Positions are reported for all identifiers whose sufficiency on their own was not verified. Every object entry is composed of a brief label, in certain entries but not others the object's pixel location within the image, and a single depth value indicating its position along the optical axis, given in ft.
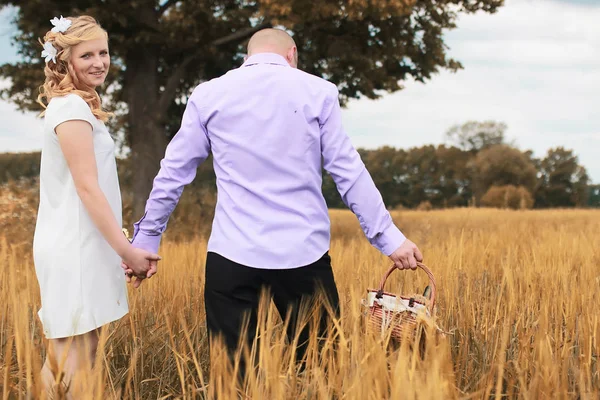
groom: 8.75
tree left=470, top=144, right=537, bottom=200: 176.86
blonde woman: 8.63
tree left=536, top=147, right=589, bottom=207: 180.86
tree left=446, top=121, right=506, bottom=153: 223.10
